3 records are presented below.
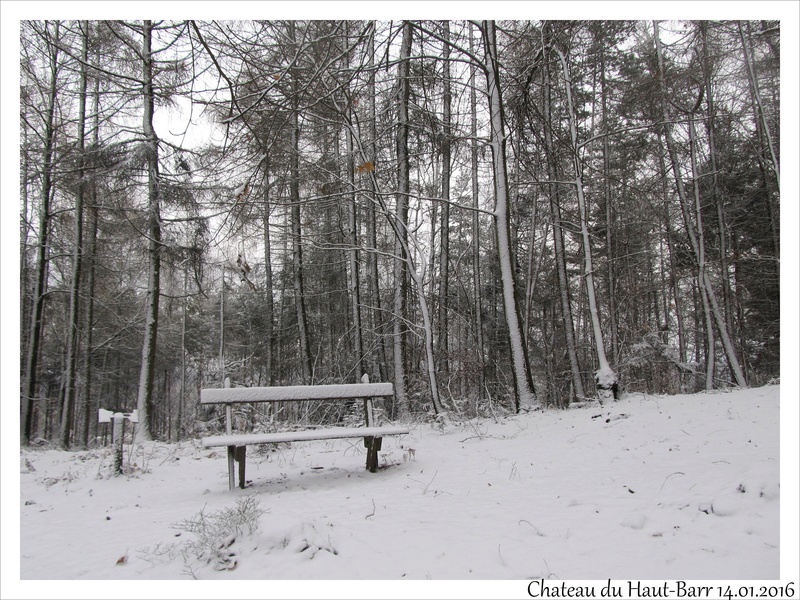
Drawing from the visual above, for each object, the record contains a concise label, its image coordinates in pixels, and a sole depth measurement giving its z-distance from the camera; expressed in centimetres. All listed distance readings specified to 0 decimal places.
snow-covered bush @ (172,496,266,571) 231
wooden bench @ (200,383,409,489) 367
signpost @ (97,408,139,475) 434
